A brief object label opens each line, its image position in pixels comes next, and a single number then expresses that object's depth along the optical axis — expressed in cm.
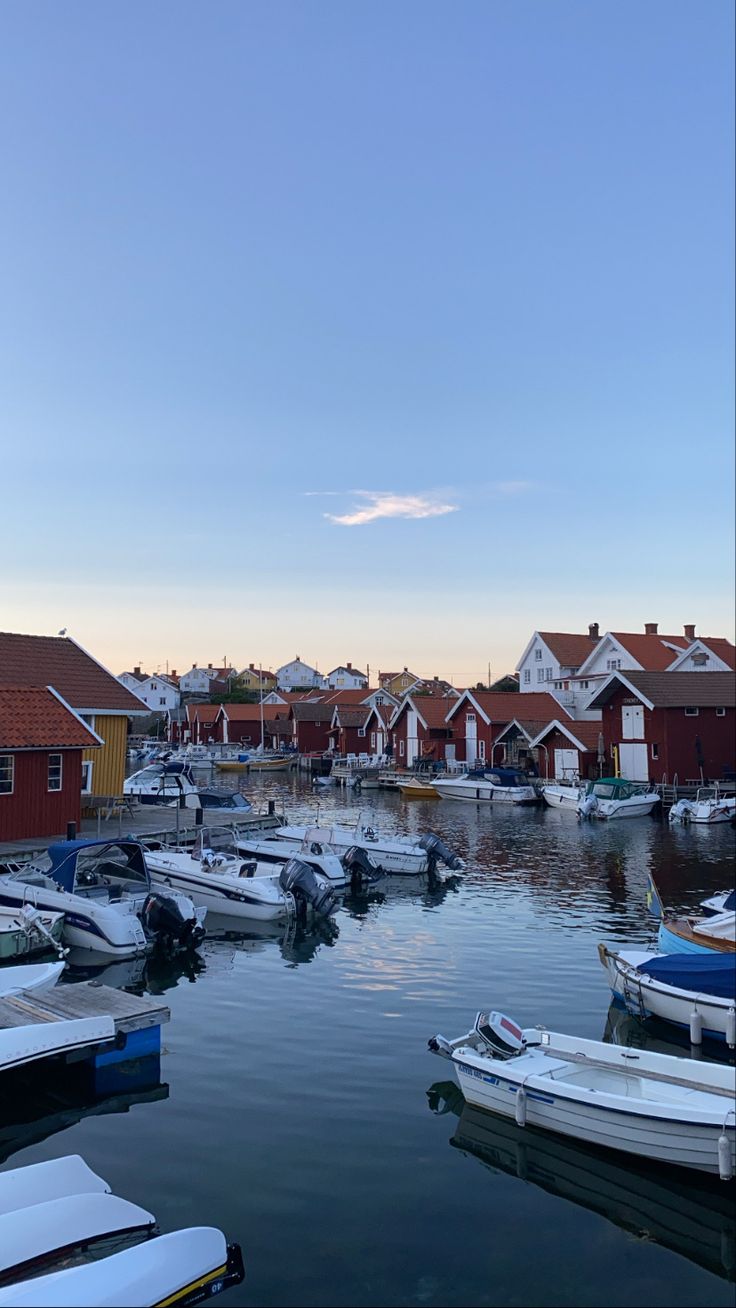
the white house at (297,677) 16050
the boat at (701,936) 1703
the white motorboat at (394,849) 2995
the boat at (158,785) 4641
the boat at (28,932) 1911
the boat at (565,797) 4800
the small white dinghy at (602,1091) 1014
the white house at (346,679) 15750
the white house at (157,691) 14525
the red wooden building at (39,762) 2581
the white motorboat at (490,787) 5203
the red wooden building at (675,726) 5016
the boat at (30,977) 1436
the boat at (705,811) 4253
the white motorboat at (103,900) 1956
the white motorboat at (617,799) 4506
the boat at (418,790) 5659
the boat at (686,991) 1455
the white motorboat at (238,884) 2311
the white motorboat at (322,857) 2733
